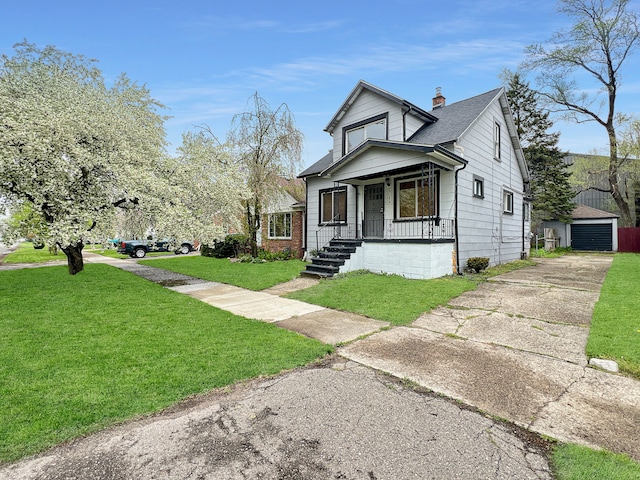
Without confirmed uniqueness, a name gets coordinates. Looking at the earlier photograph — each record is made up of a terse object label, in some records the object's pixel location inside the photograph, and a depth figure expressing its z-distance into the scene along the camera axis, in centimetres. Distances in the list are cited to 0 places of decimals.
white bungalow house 1033
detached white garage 2217
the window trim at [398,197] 1088
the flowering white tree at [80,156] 747
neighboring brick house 1686
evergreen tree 2361
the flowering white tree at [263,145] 1530
